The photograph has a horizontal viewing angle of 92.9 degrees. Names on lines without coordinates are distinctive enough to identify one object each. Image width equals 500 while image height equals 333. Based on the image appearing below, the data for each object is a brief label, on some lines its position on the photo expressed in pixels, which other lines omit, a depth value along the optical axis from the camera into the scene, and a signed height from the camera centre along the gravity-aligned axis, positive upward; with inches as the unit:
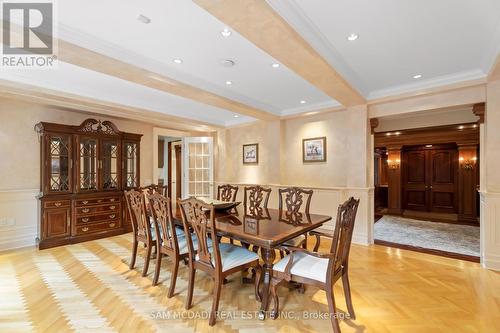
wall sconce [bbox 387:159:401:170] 283.0 +4.8
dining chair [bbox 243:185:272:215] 138.2 -16.8
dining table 78.8 -22.3
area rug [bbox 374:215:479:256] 155.4 -51.9
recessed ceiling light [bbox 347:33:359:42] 88.1 +49.5
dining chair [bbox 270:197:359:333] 71.1 -32.0
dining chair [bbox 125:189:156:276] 110.3 -25.9
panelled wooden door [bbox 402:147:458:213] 263.1 -13.6
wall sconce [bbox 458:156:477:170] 240.0 +4.5
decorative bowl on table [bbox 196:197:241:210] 120.5 -18.8
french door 233.1 +2.3
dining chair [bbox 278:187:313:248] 102.9 -22.0
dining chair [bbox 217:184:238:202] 155.3 -16.4
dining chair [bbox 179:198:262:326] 78.4 -32.1
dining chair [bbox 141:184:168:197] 139.0 -11.5
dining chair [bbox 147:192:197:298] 93.3 -28.6
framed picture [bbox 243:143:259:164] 219.3 +14.6
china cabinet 148.6 -7.0
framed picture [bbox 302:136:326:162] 185.3 +15.1
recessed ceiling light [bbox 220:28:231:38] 83.7 +48.7
